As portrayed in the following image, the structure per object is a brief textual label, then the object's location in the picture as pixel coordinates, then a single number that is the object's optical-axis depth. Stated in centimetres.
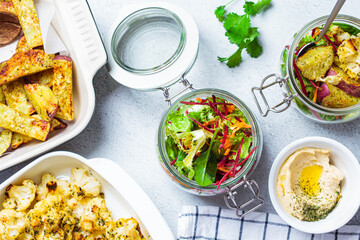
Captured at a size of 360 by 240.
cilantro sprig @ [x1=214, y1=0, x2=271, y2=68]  63
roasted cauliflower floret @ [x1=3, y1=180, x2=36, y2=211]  61
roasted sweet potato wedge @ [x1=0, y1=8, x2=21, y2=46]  66
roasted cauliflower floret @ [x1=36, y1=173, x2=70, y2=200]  63
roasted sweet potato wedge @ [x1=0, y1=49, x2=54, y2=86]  62
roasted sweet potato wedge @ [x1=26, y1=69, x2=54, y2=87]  64
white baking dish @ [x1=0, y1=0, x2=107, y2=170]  61
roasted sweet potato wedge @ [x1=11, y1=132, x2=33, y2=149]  63
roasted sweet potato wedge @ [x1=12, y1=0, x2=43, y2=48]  62
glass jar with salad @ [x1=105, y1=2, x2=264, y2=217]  56
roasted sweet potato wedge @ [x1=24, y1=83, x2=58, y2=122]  61
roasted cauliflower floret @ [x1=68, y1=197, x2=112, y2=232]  62
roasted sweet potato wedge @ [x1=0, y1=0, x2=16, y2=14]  64
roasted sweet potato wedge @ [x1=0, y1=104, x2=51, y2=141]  61
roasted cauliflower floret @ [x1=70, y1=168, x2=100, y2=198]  63
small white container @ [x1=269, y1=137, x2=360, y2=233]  58
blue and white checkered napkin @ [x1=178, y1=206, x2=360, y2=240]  63
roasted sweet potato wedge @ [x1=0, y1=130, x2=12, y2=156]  62
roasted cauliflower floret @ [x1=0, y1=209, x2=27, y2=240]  61
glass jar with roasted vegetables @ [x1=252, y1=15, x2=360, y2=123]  54
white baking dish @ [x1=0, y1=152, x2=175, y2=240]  59
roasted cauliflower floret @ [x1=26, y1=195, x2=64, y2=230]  61
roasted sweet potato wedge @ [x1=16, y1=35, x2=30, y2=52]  64
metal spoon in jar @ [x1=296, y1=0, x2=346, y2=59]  50
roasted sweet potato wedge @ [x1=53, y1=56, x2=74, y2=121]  62
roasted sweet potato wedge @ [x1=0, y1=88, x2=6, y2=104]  64
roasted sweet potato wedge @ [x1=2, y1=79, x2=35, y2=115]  64
